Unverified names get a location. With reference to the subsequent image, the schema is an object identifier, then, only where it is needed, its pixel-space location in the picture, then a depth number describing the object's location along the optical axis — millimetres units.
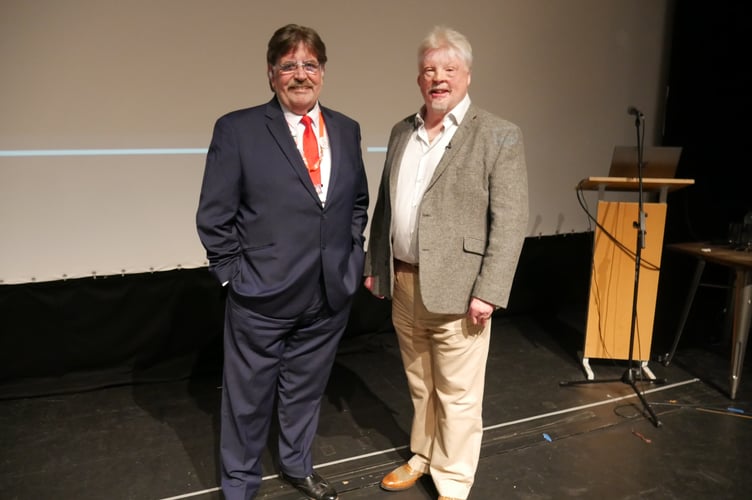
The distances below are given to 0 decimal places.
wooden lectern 3271
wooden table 3055
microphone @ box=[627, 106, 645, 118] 2858
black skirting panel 3096
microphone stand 2908
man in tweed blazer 1981
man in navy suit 1931
